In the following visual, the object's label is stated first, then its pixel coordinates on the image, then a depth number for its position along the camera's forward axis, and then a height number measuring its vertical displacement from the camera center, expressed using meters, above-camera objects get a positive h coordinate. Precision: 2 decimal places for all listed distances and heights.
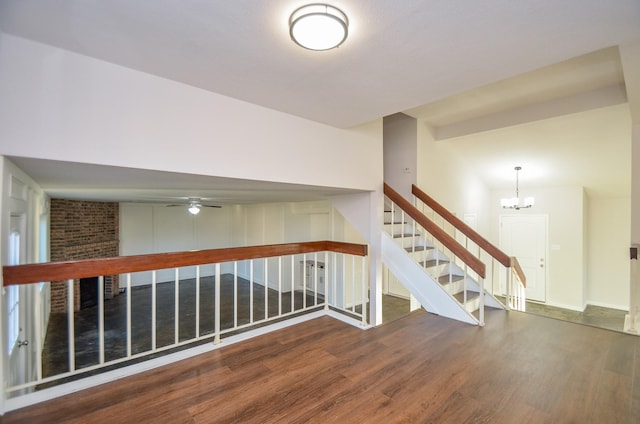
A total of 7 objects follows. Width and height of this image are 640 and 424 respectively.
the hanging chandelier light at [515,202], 6.04 +0.21
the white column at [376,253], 3.68 -0.54
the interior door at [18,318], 2.18 -0.90
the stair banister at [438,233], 3.04 -0.25
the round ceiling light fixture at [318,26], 1.34 +0.90
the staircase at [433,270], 3.22 -0.75
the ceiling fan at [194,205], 6.78 +0.17
